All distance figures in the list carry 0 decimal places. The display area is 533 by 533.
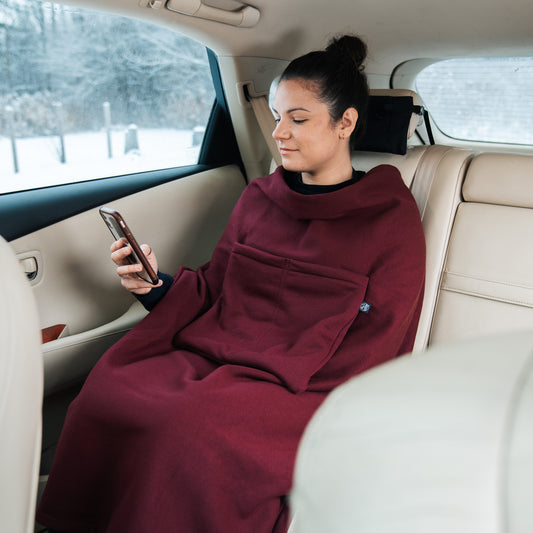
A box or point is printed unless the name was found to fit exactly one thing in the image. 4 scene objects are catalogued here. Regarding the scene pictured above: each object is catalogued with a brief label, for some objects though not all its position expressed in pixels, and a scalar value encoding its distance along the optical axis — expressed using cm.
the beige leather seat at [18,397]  84
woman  125
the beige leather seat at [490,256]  164
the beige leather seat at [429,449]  36
